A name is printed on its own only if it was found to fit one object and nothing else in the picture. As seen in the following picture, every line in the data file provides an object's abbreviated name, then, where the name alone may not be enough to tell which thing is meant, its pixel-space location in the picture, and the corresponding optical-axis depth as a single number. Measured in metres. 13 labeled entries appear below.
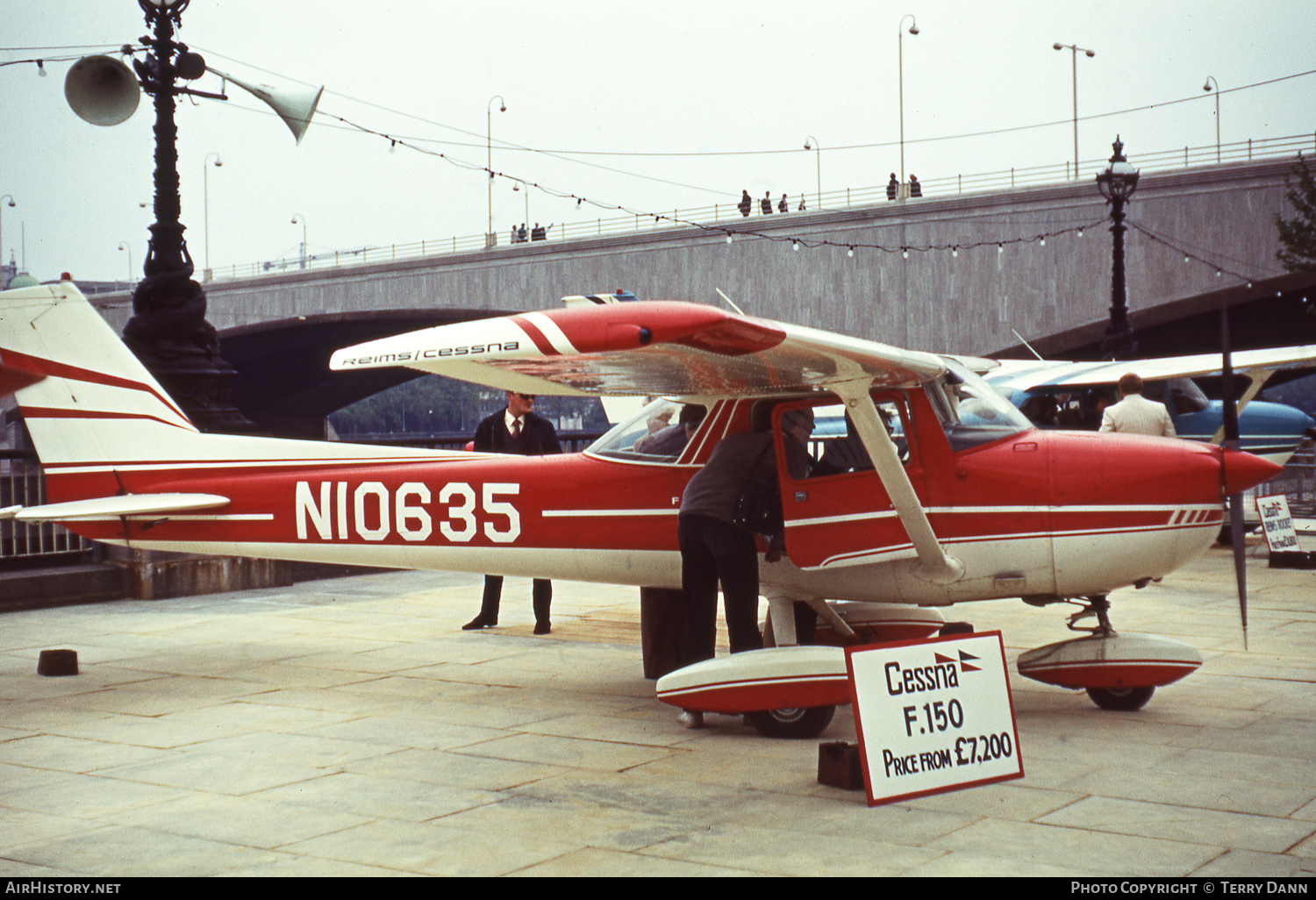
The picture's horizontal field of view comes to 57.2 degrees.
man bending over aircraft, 6.37
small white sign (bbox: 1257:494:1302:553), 13.48
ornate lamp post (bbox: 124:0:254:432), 12.23
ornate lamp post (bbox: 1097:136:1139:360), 20.88
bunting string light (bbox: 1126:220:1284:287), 32.81
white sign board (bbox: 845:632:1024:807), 4.83
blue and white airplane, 16.80
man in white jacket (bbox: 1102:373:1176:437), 12.17
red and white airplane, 5.57
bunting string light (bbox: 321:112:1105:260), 35.35
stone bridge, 33.03
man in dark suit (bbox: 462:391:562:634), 10.14
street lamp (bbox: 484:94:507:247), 49.59
